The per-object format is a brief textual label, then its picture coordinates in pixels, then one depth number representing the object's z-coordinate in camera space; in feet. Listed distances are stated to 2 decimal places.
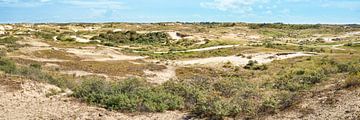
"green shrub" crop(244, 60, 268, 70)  198.57
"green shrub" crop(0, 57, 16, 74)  118.52
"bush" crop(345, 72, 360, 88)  86.86
